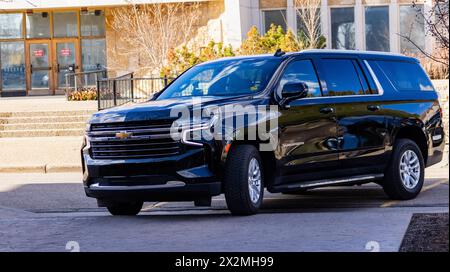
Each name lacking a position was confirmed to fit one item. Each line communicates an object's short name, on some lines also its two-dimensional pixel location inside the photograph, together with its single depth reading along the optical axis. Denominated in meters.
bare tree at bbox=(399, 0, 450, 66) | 12.09
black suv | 12.03
